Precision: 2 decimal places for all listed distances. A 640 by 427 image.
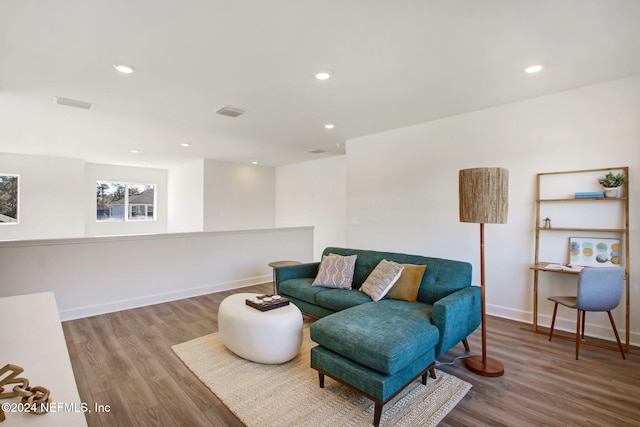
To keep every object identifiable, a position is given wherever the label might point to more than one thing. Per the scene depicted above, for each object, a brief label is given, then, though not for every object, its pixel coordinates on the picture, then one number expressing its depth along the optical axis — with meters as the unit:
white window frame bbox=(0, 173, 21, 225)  6.75
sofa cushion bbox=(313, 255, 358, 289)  3.45
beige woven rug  1.97
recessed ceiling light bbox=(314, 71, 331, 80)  2.86
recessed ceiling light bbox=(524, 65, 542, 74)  2.75
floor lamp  2.46
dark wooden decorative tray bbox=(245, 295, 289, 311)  2.73
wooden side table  4.26
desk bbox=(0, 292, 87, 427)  0.91
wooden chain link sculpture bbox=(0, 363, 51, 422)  0.93
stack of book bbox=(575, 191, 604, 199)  3.07
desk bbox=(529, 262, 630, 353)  2.93
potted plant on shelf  2.98
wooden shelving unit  2.99
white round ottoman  2.55
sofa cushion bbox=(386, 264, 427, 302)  2.96
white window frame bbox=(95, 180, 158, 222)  8.52
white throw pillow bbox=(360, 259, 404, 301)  3.00
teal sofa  1.92
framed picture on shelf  3.09
